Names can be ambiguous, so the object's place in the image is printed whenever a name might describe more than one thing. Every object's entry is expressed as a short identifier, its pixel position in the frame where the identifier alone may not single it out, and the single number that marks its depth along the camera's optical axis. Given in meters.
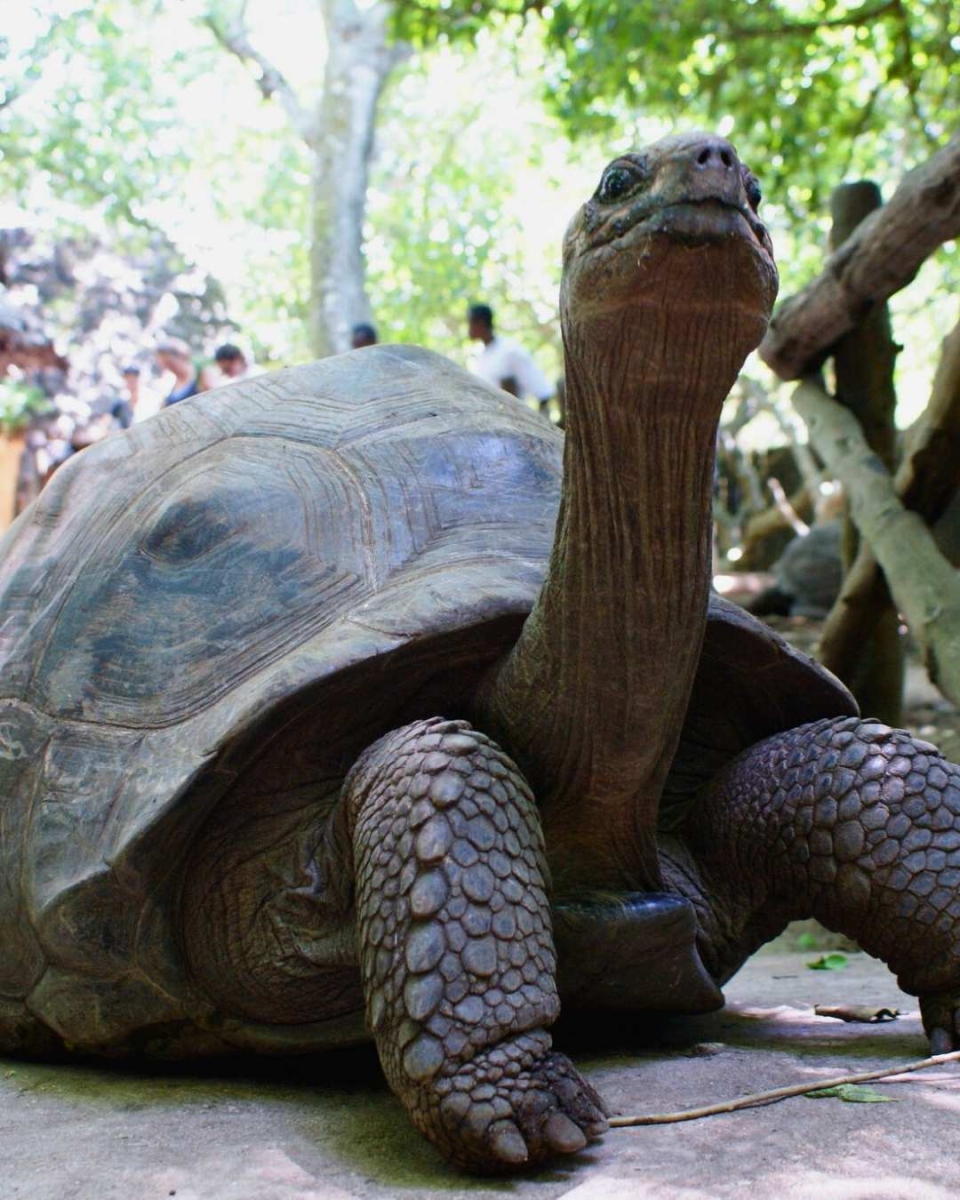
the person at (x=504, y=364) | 8.43
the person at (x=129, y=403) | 9.44
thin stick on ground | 1.92
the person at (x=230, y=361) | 8.30
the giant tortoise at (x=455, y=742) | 1.84
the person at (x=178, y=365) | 8.09
